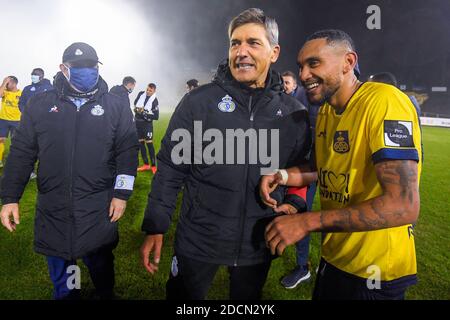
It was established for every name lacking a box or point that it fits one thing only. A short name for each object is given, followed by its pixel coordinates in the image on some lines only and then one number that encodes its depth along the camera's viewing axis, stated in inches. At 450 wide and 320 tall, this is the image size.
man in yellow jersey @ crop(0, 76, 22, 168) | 311.6
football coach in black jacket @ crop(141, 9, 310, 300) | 74.1
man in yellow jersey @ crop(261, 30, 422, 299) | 52.1
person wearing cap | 92.5
